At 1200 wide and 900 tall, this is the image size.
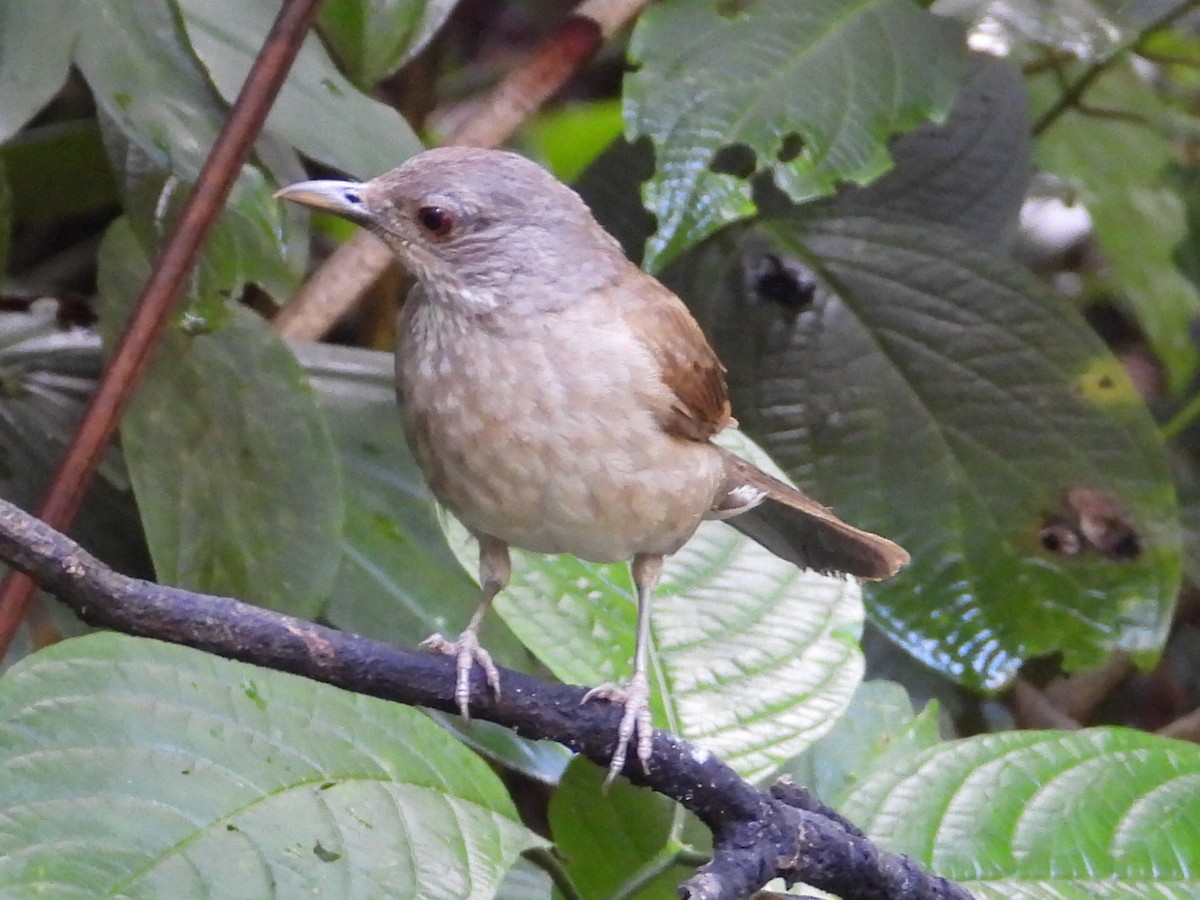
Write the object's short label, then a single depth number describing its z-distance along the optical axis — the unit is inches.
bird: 153.4
